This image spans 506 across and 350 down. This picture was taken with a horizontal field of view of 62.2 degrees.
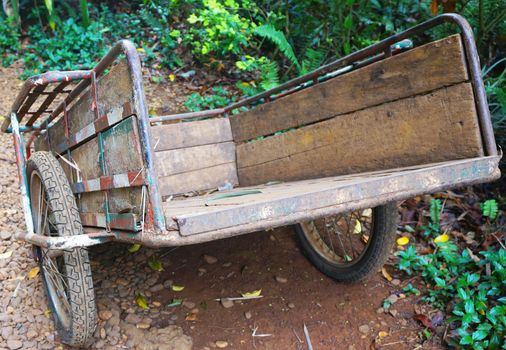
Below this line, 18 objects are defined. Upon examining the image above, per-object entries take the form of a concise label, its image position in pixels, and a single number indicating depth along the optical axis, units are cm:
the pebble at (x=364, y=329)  256
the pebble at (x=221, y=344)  241
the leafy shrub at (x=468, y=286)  233
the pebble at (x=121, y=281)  282
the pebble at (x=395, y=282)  289
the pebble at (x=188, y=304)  267
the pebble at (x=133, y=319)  252
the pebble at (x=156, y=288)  280
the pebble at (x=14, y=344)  227
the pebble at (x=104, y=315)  250
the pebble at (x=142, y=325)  249
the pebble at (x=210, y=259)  306
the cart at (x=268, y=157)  150
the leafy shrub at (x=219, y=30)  461
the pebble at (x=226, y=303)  268
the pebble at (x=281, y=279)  292
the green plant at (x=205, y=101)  500
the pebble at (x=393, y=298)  275
